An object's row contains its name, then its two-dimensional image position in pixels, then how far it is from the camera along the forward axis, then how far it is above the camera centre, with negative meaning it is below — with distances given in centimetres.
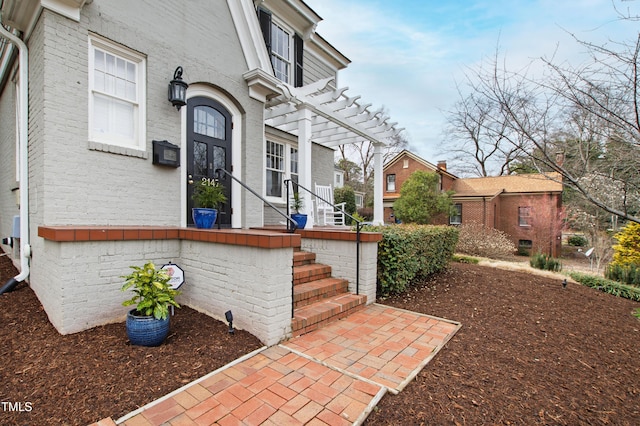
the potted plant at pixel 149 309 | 289 -96
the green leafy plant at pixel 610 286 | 595 -152
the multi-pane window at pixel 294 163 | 851 +127
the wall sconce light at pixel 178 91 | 452 +173
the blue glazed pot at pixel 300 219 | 568 -18
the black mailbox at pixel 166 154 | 445 +80
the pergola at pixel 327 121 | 638 +218
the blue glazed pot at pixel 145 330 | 288 -114
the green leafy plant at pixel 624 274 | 715 -148
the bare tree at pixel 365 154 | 2816 +521
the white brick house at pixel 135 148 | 323 +89
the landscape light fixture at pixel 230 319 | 321 -115
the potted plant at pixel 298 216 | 569 -12
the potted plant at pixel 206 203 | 410 +7
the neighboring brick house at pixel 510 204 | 1866 +44
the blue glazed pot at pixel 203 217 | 409 -11
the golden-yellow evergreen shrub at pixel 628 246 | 942 -108
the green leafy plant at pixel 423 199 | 1788 +66
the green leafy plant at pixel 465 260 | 928 -149
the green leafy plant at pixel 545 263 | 811 -138
